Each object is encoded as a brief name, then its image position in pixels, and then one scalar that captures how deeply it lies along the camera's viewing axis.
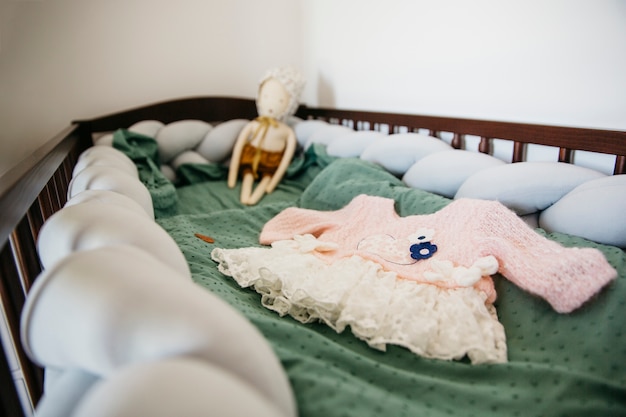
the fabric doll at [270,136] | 1.52
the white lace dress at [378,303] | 0.55
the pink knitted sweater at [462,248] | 0.56
